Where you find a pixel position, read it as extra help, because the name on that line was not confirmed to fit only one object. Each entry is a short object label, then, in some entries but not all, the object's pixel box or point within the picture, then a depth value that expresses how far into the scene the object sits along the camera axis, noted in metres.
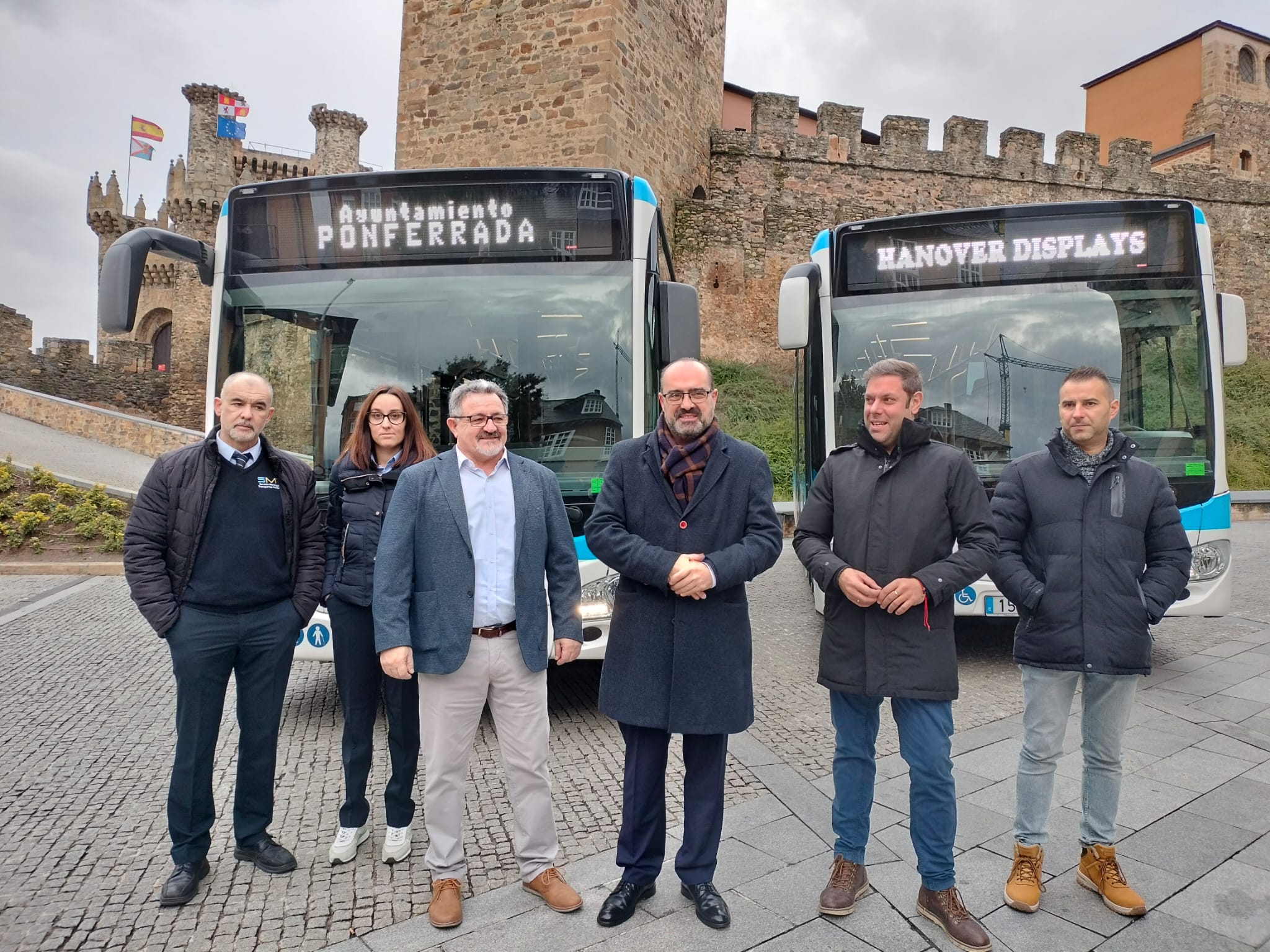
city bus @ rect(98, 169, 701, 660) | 4.41
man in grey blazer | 2.76
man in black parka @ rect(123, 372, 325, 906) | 2.88
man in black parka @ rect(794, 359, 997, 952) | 2.65
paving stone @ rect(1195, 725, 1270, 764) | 4.16
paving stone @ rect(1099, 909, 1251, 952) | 2.52
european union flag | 37.84
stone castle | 14.03
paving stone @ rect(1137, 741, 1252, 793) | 3.80
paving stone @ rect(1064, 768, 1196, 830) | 3.41
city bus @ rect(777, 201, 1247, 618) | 5.35
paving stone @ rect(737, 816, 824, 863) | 3.12
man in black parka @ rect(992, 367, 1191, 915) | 2.75
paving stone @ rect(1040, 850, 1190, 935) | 2.65
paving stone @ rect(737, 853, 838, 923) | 2.73
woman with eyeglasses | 3.13
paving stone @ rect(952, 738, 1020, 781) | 3.92
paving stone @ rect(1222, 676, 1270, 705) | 5.16
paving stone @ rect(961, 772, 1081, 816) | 3.54
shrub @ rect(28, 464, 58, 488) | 12.11
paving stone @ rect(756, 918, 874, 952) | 2.53
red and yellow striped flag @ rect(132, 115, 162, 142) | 40.44
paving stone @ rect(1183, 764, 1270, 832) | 3.39
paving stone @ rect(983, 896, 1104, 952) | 2.54
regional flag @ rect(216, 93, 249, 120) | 38.22
